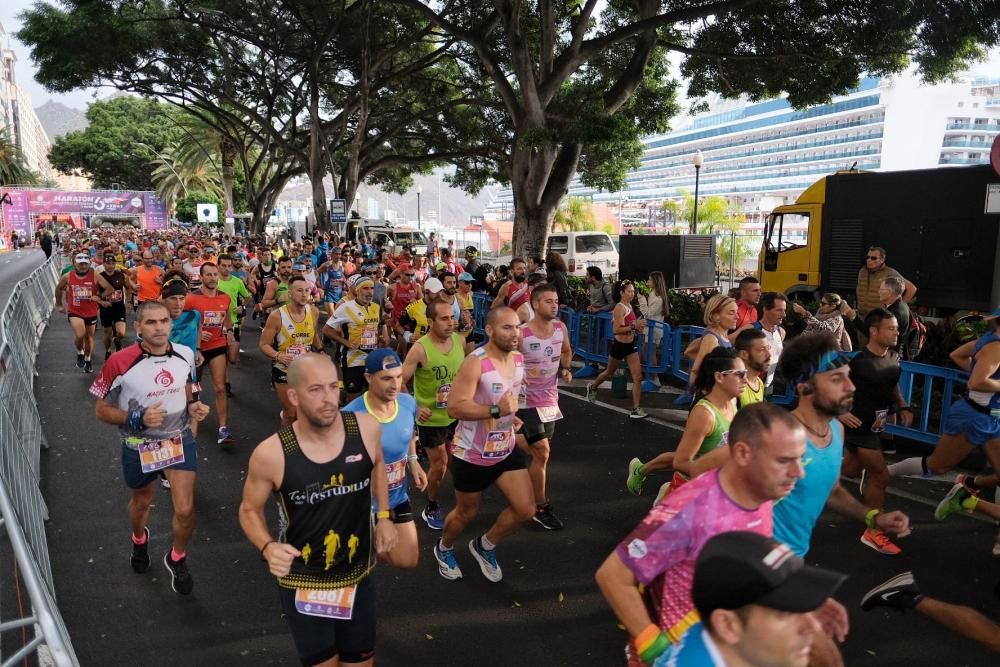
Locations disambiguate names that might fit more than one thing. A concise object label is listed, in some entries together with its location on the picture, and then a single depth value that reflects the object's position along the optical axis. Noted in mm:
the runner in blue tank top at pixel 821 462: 3076
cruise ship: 131375
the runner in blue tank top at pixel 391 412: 3895
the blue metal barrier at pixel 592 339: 11469
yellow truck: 12711
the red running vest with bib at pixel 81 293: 10961
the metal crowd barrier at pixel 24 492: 2611
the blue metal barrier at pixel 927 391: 6895
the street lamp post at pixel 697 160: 23588
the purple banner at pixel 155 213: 59875
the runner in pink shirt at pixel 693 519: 2230
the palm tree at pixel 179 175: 60078
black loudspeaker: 18266
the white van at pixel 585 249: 21891
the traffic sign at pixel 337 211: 24875
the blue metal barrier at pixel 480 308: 14500
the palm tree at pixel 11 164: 63562
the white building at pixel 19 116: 121106
